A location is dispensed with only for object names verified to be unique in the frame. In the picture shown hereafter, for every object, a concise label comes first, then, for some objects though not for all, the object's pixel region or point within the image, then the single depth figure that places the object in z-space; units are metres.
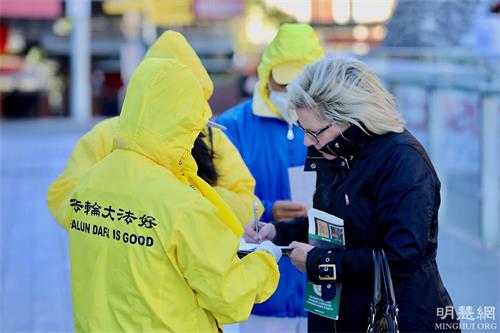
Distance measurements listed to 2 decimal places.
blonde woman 5.32
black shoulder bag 5.27
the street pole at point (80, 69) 53.50
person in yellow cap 7.47
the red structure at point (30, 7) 50.34
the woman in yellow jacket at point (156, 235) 4.86
